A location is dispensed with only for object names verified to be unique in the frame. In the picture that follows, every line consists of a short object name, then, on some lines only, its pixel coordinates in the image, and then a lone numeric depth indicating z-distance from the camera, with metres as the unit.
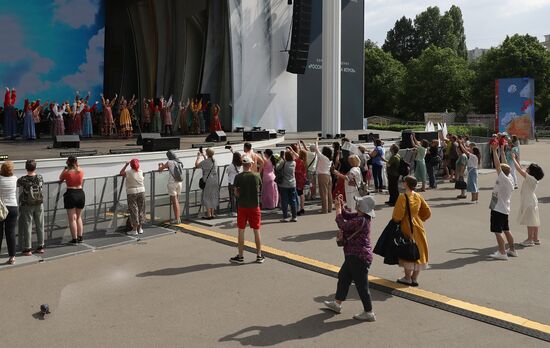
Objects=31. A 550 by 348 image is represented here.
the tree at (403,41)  84.50
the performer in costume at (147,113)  25.88
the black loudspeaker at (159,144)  16.06
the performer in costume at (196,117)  26.72
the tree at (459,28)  83.50
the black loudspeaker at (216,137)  20.77
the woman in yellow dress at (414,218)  6.77
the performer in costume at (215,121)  26.16
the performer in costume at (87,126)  23.06
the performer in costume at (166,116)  25.78
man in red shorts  8.10
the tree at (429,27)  82.25
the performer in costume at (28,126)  20.83
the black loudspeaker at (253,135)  21.94
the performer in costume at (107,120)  23.66
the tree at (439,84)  62.22
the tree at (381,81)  68.19
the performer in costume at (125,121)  23.62
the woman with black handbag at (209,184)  11.42
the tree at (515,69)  55.88
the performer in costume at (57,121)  21.06
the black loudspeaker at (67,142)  16.72
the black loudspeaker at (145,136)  18.08
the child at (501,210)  8.33
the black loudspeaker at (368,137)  24.06
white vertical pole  25.78
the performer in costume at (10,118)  20.09
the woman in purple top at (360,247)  5.87
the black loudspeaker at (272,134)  24.30
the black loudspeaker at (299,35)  30.03
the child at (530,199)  8.94
